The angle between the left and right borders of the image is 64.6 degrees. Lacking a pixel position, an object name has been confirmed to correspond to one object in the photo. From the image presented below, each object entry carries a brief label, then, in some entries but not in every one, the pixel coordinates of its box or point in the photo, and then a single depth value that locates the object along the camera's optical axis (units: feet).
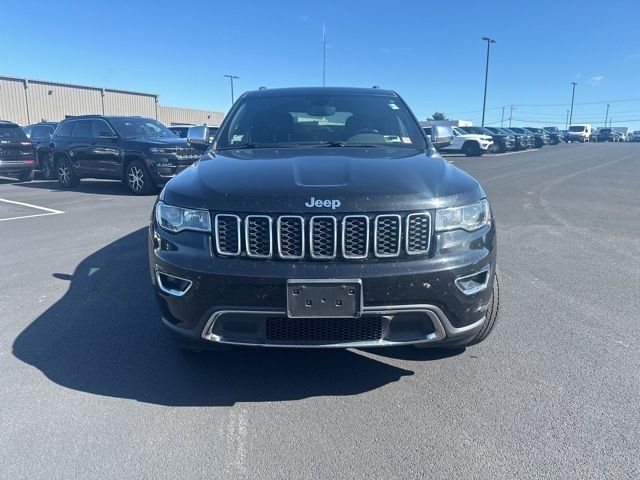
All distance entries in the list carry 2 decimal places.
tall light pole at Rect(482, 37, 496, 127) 148.87
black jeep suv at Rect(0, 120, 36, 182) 47.62
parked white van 211.00
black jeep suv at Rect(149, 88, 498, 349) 8.45
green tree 318.16
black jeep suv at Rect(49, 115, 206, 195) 37.86
